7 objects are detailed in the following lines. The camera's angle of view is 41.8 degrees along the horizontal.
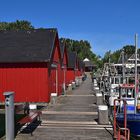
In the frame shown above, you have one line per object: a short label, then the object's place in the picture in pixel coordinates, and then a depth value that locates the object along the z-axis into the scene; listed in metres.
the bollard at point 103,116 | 8.52
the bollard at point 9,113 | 6.19
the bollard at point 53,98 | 13.12
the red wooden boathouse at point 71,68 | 26.30
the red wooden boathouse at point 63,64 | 19.88
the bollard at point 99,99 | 13.39
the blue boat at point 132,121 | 8.63
